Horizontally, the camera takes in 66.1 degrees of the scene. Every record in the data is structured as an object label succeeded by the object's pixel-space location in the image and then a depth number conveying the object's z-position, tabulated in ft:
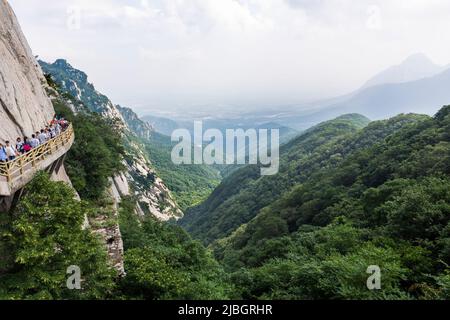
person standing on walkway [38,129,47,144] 65.41
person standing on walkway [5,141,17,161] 52.70
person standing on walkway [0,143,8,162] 49.82
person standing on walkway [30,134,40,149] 61.36
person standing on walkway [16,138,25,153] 58.95
